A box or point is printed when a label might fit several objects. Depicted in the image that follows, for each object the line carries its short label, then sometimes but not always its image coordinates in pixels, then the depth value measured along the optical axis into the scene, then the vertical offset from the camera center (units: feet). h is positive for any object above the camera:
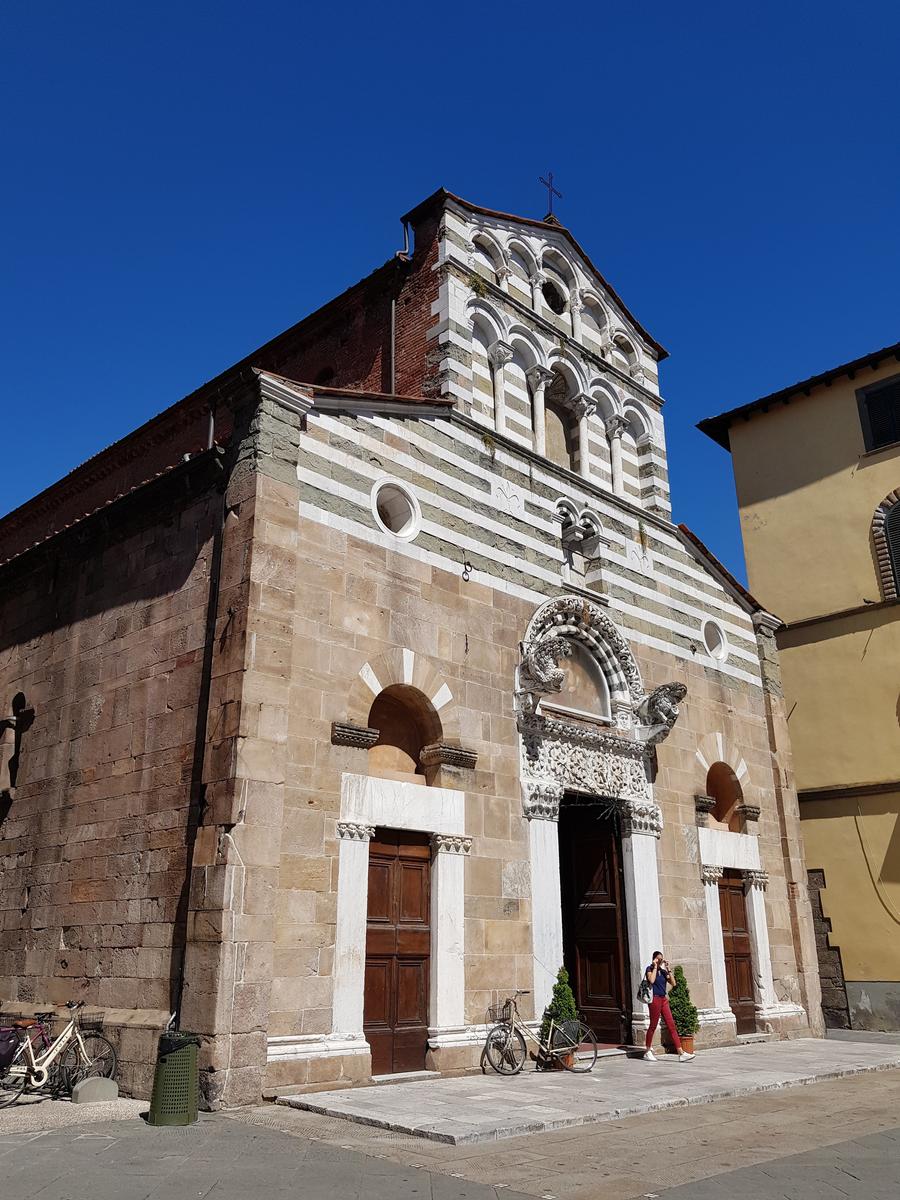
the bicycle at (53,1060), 32.63 -3.10
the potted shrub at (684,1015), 46.14 -2.40
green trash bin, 28.19 -3.25
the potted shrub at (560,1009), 41.22 -1.90
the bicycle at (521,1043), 38.81 -3.13
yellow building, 65.21 +22.89
